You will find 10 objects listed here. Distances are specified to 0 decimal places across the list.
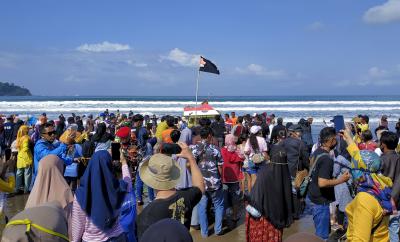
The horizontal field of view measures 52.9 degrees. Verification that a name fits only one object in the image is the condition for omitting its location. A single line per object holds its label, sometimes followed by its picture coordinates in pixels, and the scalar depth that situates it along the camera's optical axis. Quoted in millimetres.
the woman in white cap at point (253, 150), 8016
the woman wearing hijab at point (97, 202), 3215
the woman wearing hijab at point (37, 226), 2530
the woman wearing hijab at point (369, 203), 3111
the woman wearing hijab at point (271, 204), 4336
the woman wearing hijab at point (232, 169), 7293
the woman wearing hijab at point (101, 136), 6676
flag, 13680
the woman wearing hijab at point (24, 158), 9383
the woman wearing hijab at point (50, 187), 3691
